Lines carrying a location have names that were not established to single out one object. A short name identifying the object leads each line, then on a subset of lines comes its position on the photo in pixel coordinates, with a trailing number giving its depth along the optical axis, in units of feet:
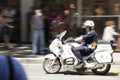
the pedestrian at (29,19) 53.54
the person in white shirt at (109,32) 46.91
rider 35.06
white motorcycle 35.24
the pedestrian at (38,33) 46.52
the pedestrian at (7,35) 51.42
